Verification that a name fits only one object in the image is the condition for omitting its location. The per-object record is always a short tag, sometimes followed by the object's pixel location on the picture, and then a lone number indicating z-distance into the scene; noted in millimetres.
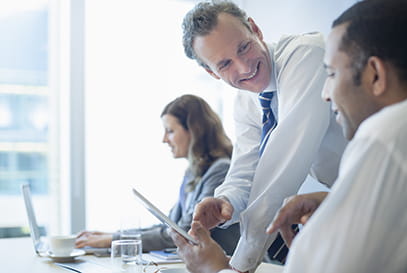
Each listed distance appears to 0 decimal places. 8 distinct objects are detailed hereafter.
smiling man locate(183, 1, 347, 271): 1534
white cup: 1959
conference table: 1732
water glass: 1698
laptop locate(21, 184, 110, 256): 2100
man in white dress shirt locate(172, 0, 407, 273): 806
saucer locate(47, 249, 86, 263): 1947
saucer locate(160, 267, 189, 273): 1577
